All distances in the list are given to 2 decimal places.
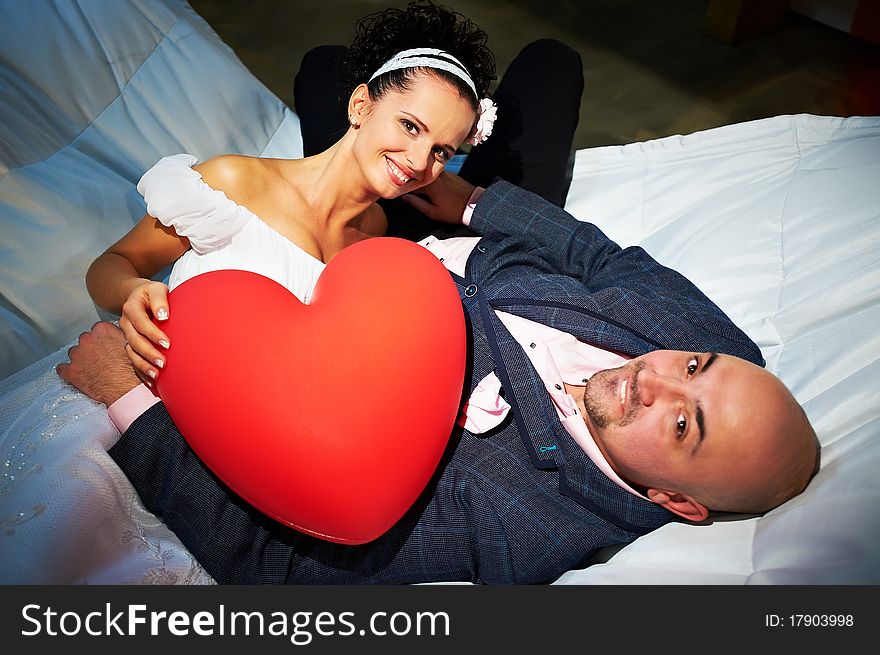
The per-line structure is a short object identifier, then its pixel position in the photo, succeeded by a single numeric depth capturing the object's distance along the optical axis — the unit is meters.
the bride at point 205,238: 1.17
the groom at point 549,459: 1.25
